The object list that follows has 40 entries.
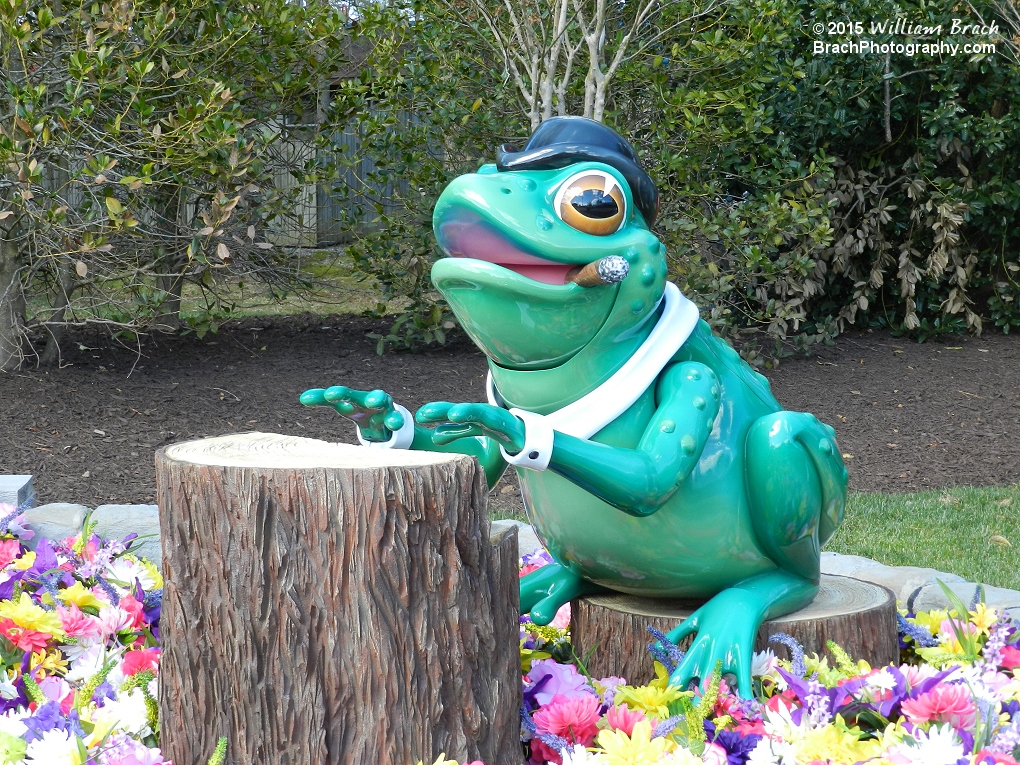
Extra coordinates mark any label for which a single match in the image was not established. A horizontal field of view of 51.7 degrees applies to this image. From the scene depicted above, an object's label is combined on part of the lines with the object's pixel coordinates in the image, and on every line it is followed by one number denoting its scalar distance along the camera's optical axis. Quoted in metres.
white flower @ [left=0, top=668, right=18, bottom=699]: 2.14
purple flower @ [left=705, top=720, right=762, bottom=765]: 1.91
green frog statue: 1.98
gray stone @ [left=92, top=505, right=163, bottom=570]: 3.56
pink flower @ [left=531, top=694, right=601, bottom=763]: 1.95
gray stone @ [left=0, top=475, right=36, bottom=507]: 3.65
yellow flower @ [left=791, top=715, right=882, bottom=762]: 1.80
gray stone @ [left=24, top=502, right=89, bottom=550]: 3.60
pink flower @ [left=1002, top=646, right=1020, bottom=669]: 2.38
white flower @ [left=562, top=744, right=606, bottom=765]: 1.75
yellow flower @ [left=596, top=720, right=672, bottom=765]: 1.74
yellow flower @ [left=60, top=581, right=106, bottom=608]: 2.56
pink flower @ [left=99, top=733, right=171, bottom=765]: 1.78
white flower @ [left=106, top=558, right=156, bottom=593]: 2.69
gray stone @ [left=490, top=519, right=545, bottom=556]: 3.66
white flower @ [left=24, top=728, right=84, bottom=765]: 1.73
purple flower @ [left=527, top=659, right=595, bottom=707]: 2.09
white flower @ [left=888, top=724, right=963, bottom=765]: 1.66
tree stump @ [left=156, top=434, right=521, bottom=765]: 1.70
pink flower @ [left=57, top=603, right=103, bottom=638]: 2.40
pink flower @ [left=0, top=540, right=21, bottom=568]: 2.97
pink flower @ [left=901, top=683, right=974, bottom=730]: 1.86
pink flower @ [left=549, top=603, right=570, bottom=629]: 2.73
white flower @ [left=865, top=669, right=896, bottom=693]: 2.02
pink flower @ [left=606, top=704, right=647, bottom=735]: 1.93
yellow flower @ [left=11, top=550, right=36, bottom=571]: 2.89
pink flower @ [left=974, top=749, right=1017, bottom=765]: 1.70
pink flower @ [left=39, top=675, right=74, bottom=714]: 2.12
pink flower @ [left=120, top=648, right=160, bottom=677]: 2.21
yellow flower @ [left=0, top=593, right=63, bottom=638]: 2.40
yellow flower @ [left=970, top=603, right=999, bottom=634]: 2.49
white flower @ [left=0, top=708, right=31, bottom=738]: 1.85
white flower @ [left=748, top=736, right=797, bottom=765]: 1.80
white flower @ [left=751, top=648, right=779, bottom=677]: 2.13
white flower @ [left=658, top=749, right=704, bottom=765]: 1.71
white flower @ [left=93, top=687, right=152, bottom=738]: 2.00
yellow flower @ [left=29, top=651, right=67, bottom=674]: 2.34
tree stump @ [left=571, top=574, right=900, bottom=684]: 2.22
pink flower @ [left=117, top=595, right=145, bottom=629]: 2.50
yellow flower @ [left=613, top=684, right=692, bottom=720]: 2.01
